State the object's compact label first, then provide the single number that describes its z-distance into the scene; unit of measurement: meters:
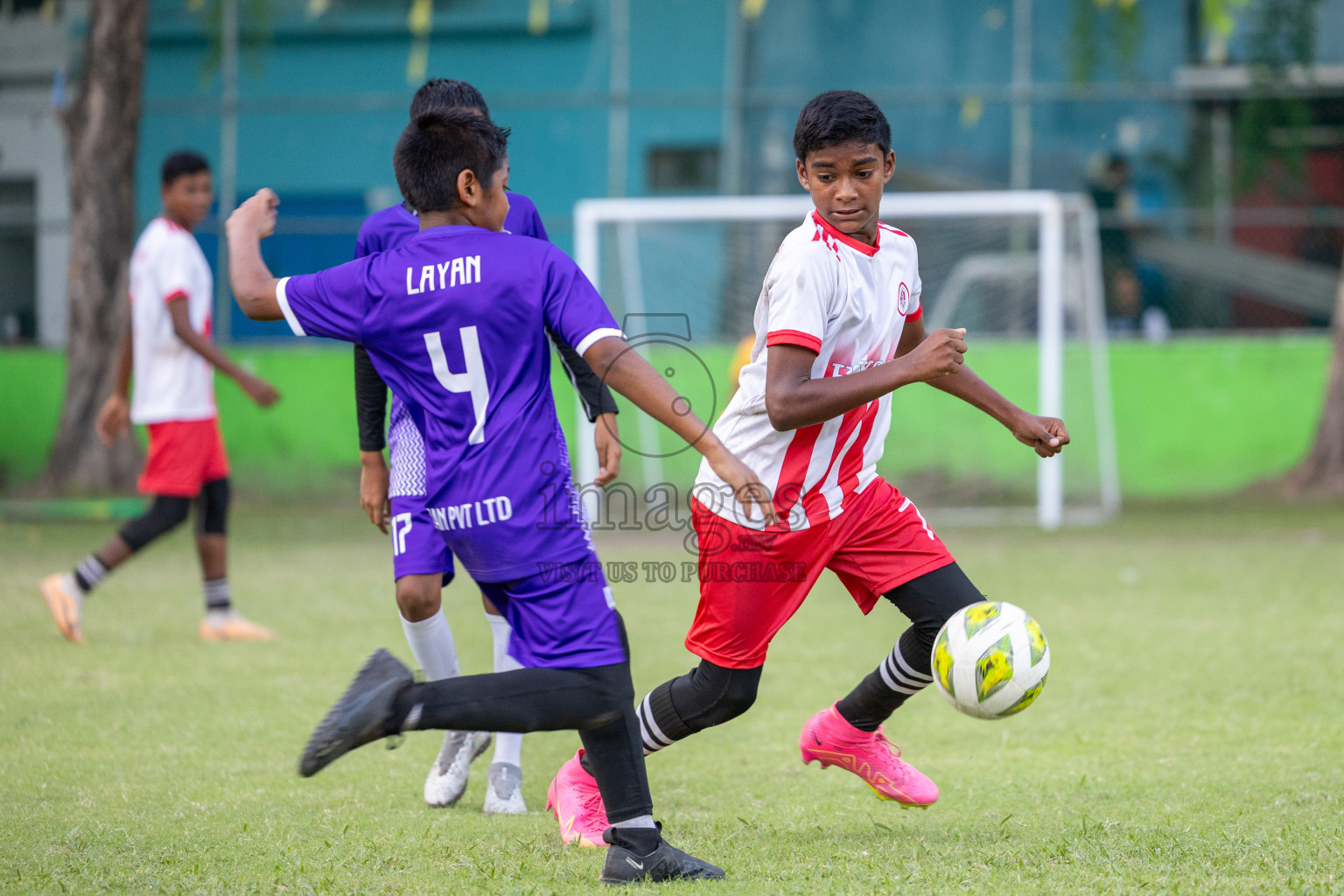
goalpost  22.73
